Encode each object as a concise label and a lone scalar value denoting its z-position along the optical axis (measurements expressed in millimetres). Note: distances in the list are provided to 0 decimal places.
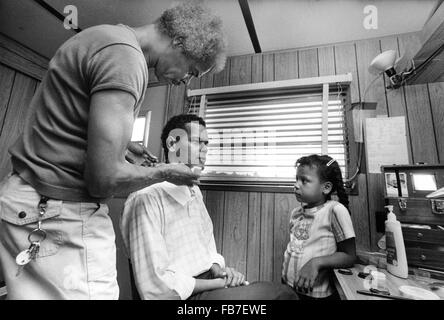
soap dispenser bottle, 1071
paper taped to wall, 1646
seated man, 979
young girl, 1265
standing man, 606
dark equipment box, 1095
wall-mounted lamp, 1606
